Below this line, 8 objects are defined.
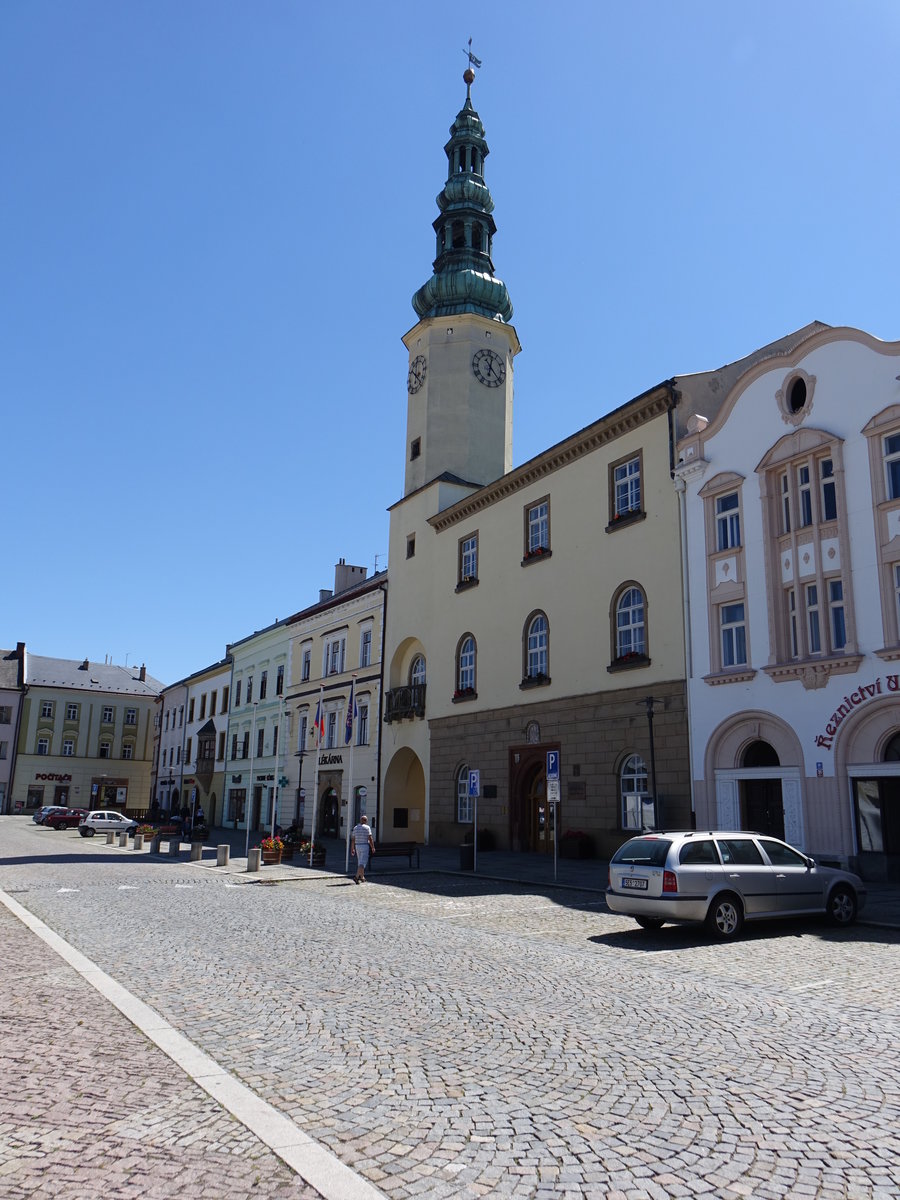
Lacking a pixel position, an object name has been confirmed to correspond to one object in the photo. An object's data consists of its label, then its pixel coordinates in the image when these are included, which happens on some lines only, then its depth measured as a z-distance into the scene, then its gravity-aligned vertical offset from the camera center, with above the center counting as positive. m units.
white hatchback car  48.50 -0.87
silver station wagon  13.48 -0.95
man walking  22.67 -0.82
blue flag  30.91 +3.06
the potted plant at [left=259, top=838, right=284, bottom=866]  29.02 -1.24
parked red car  57.62 -0.75
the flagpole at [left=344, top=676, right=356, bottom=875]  30.94 +3.00
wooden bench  26.61 -1.06
